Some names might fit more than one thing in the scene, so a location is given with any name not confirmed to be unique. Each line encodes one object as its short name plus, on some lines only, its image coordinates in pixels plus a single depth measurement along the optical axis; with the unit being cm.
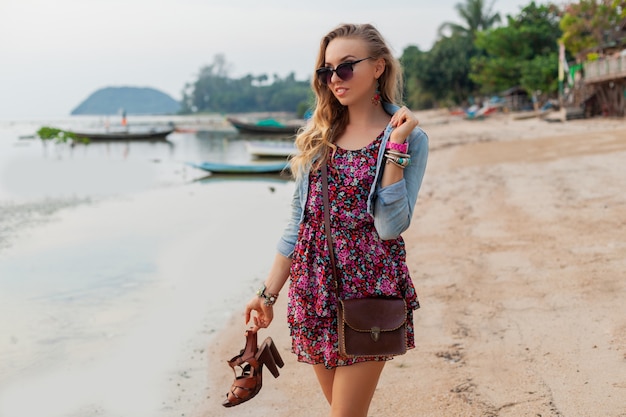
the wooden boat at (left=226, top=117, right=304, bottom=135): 3784
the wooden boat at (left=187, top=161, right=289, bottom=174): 2022
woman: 198
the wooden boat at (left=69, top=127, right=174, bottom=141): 3866
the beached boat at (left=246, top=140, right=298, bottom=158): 2639
